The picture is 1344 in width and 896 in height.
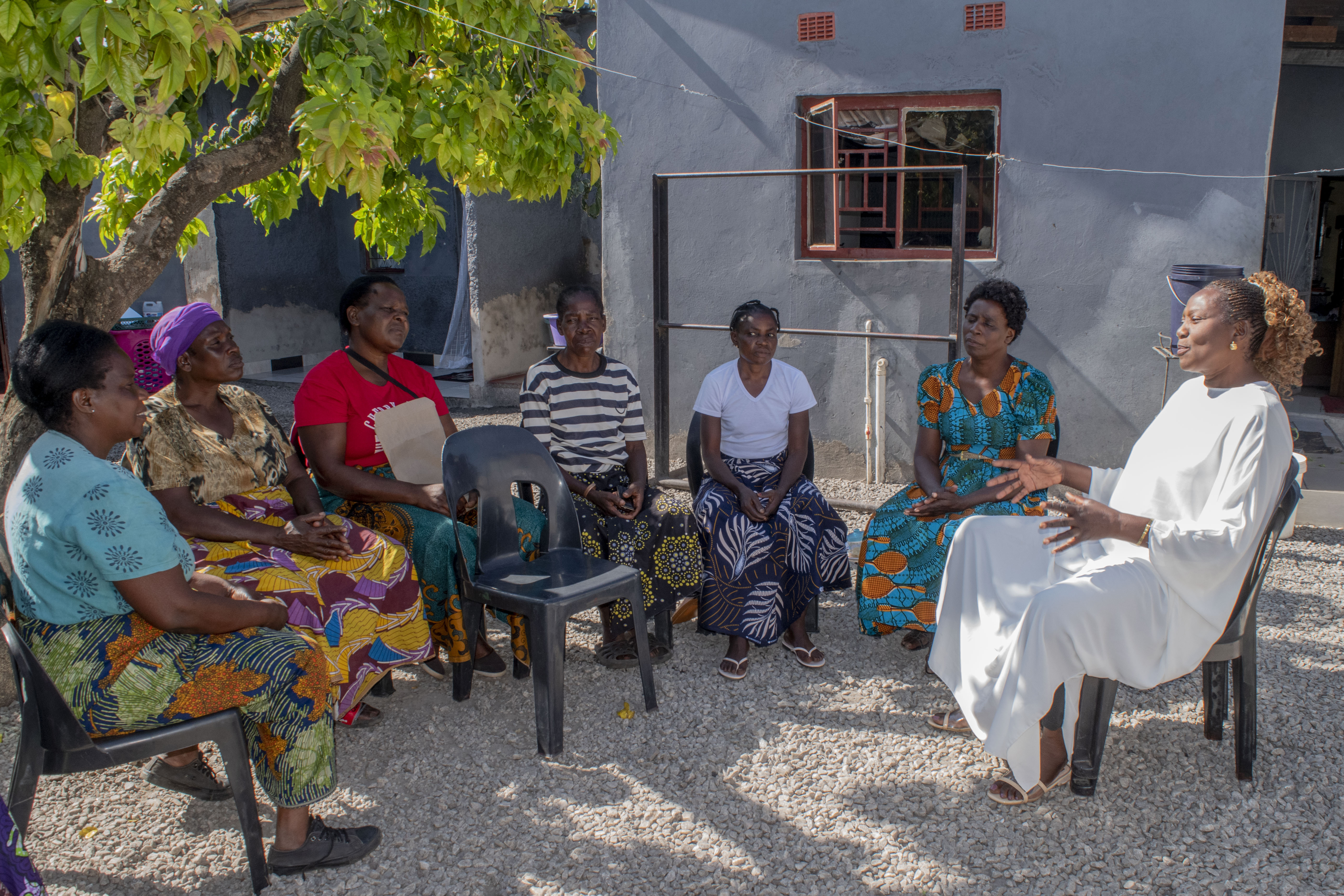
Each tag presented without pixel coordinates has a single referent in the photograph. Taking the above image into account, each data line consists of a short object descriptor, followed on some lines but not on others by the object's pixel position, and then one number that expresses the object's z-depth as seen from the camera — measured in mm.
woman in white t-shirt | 3854
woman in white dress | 2744
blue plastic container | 5324
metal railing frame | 5375
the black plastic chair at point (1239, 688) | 2850
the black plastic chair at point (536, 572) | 3205
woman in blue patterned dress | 3809
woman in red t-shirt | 3609
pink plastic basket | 8961
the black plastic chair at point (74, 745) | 2354
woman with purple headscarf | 3184
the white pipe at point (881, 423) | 6316
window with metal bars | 6137
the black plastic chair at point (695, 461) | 4359
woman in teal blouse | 2334
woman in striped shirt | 3904
